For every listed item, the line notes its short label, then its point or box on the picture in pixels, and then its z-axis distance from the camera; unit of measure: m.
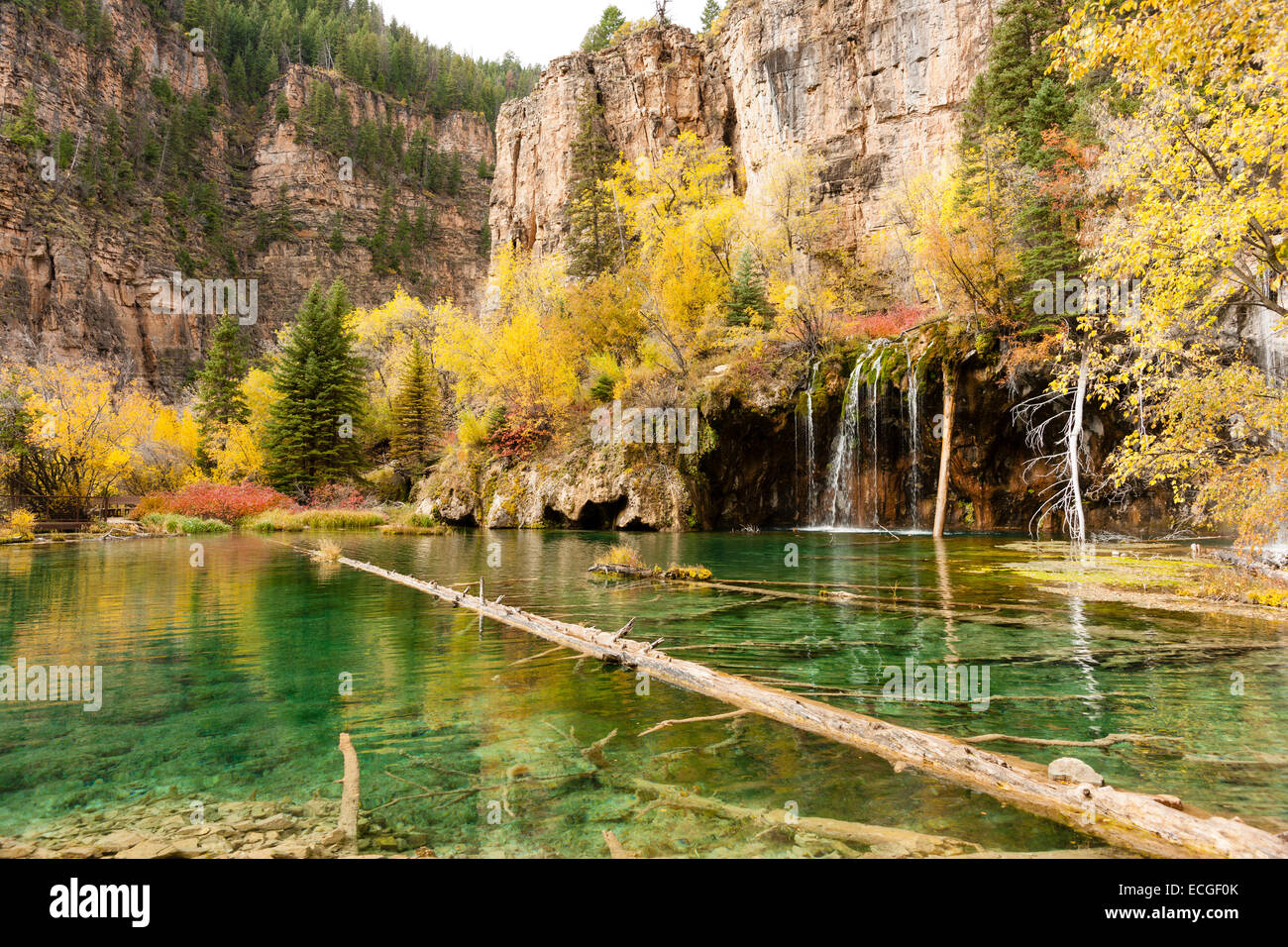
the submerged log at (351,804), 3.64
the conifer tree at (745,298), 31.52
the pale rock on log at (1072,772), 3.66
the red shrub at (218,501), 32.44
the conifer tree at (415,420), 40.88
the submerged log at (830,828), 3.44
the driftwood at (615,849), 3.47
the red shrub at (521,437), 33.16
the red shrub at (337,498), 37.28
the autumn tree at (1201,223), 7.95
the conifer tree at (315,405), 38.66
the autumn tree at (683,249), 32.03
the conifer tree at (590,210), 45.06
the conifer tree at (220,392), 42.56
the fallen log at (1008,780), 3.02
